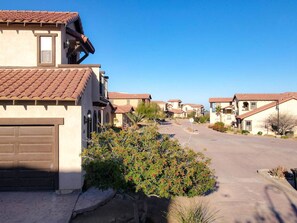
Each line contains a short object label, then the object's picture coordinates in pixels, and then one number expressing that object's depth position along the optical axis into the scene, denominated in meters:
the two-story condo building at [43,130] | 8.53
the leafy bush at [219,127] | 41.62
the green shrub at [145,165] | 5.51
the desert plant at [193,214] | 6.08
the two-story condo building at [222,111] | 55.61
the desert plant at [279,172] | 11.74
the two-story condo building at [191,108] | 124.96
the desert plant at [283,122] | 36.00
